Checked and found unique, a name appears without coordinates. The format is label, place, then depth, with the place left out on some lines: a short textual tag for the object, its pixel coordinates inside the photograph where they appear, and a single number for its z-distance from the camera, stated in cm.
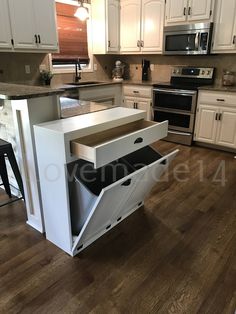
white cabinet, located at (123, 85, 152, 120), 409
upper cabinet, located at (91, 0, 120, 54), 414
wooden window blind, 387
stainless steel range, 361
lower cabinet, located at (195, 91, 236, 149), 328
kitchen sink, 406
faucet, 416
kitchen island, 150
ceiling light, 343
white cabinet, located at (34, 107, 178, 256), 141
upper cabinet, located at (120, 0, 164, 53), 389
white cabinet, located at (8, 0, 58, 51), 301
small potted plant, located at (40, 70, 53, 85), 368
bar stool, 182
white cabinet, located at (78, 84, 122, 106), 373
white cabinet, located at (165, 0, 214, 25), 332
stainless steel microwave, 340
